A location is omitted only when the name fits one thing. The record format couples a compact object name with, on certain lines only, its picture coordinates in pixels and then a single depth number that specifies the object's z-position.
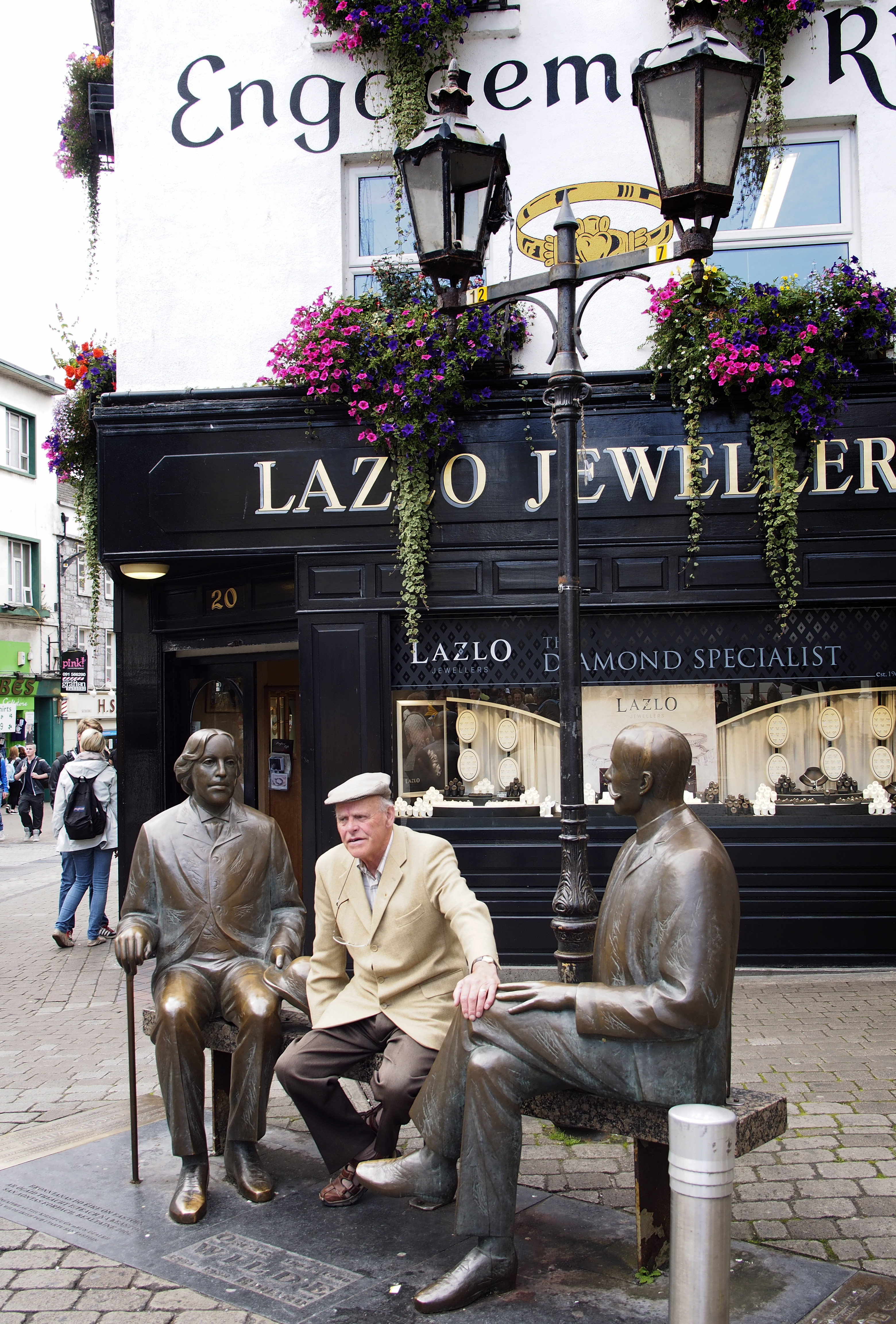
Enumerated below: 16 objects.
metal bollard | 2.54
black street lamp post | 4.32
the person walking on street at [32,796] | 19.86
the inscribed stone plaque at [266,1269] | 3.33
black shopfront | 7.75
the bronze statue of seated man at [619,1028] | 3.05
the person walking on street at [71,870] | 9.42
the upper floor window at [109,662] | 37.33
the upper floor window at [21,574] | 31.98
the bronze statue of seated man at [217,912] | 4.07
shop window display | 8.01
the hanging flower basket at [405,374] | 7.63
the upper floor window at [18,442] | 31.47
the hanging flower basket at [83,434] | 8.88
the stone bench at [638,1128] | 3.25
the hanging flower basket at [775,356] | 7.36
